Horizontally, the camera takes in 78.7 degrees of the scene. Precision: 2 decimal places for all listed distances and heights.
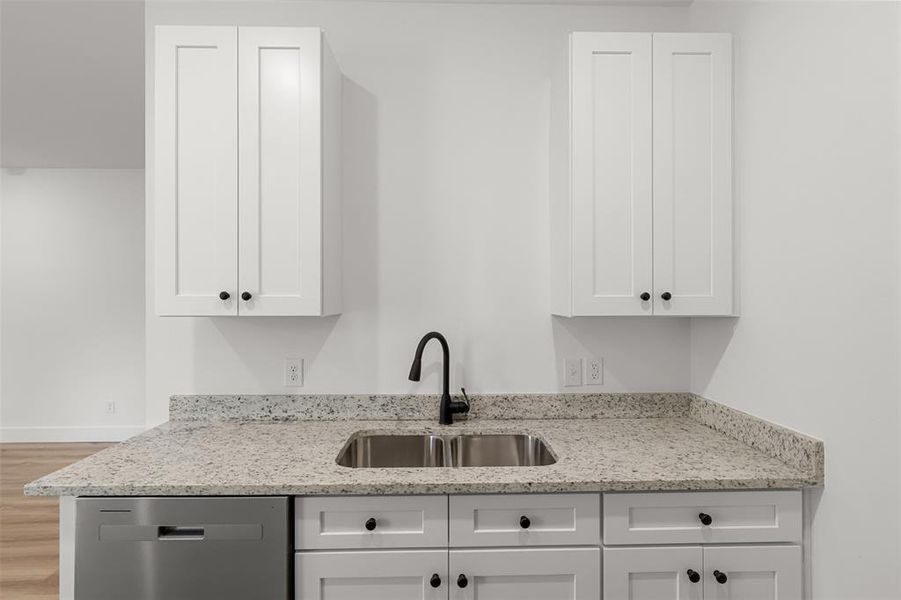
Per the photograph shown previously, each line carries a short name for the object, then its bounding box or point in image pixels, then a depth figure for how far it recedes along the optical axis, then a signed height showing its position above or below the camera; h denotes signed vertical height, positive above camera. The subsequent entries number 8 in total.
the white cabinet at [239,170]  1.79 +0.40
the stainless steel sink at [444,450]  1.97 -0.57
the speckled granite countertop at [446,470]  1.41 -0.49
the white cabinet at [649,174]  1.84 +0.40
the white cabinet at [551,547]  1.44 -0.67
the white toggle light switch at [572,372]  2.17 -0.31
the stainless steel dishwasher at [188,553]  1.39 -0.66
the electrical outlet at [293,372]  2.13 -0.31
